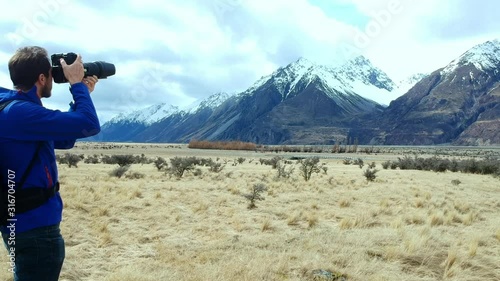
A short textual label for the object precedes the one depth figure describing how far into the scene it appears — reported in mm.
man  2799
